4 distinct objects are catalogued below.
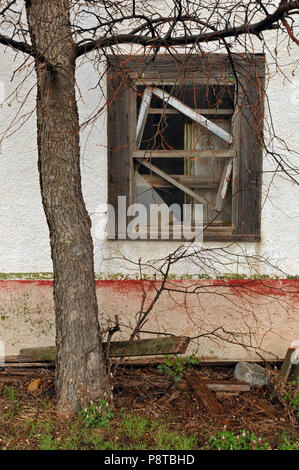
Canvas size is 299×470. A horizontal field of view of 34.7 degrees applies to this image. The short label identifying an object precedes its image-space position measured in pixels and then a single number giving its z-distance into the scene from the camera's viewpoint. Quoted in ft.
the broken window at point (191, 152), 15.23
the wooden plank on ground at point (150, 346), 12.60
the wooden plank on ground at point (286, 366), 13.74
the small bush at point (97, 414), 11.14
